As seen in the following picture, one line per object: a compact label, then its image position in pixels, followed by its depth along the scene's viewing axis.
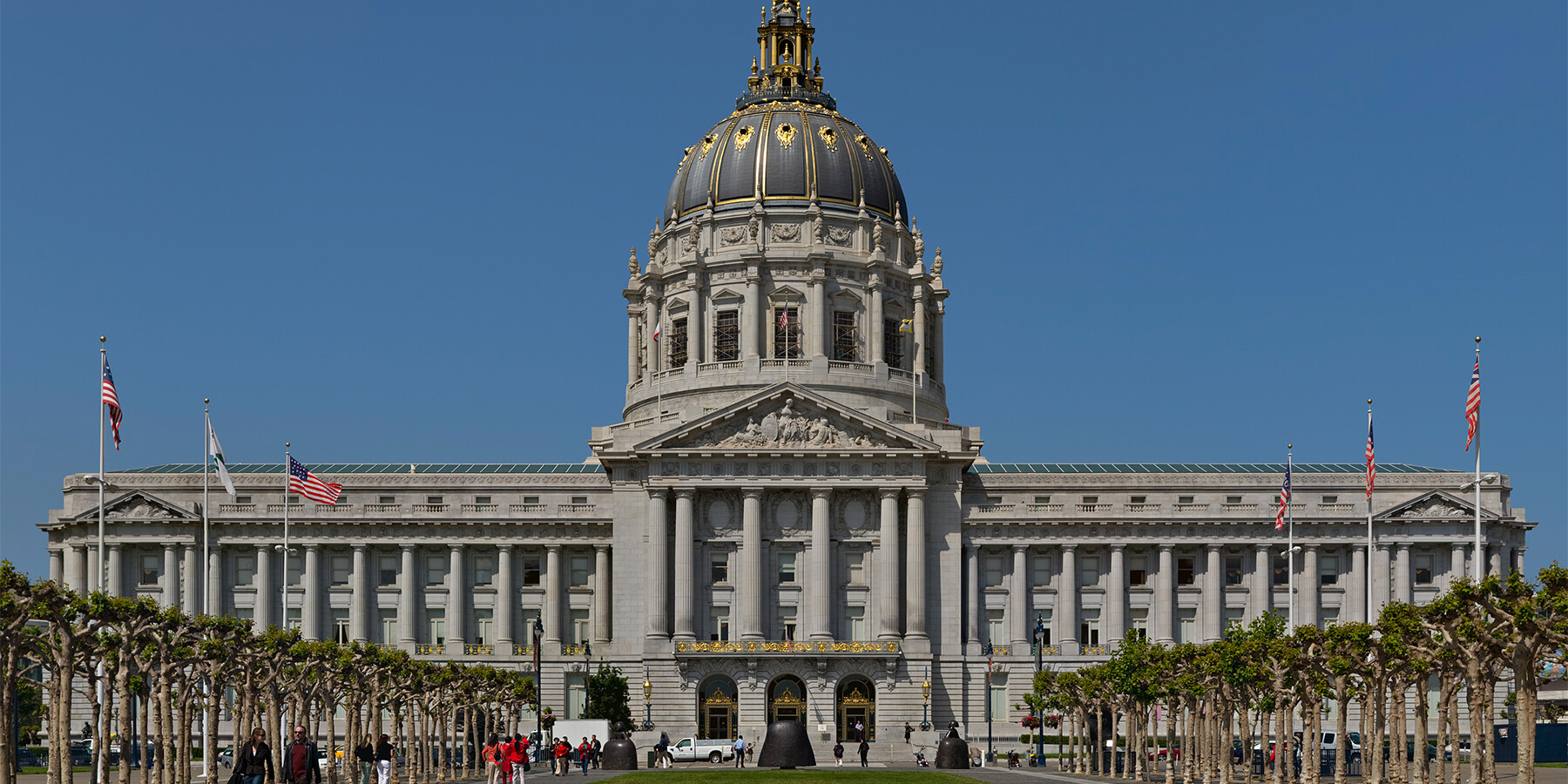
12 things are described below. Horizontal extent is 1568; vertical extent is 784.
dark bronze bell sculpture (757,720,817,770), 83.38
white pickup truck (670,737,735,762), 103.44
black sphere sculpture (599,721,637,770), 93.19
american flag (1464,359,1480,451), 79.38
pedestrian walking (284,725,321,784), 49.34
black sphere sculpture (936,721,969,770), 94.12
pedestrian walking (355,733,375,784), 64.00
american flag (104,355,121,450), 76.69
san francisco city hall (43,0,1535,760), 120.25
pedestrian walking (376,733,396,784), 61.97
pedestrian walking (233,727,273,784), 47.81
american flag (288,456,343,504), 93.94
